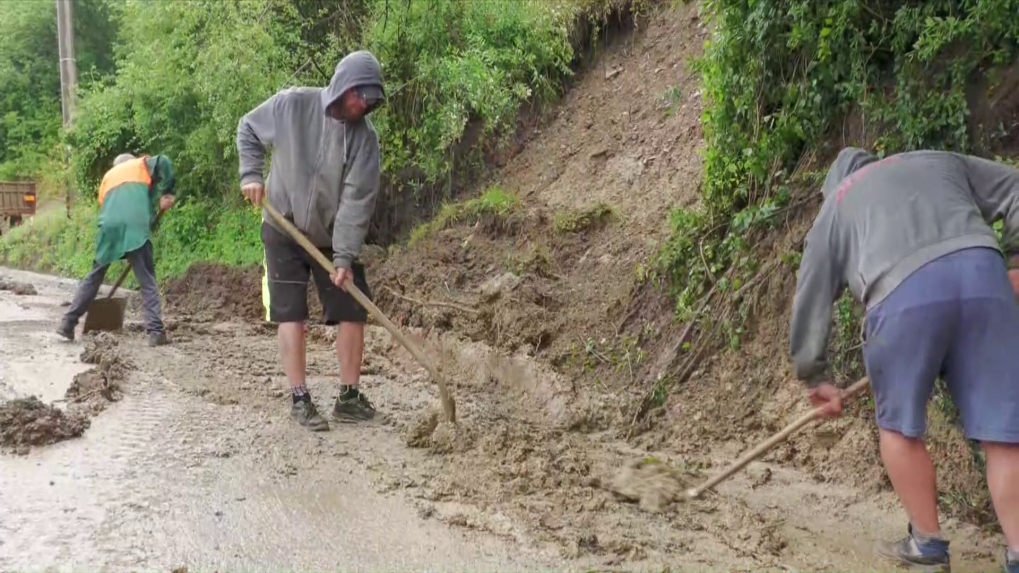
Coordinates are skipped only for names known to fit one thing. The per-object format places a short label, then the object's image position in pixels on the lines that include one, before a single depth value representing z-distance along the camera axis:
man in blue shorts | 2.75
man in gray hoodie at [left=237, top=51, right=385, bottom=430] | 4.74
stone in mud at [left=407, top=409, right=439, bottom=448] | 4.48
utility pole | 16.42
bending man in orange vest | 7.84
